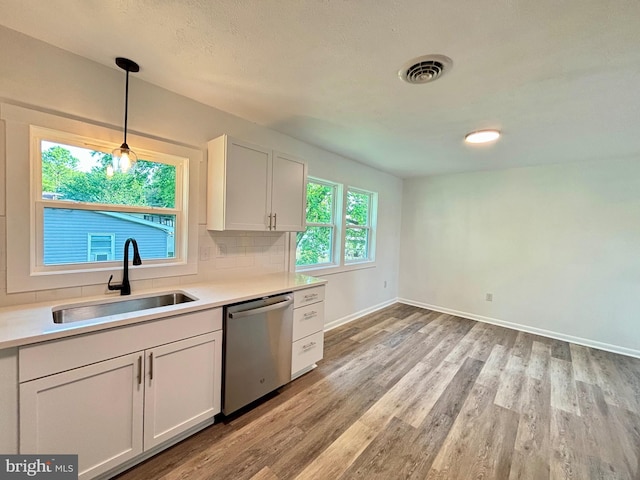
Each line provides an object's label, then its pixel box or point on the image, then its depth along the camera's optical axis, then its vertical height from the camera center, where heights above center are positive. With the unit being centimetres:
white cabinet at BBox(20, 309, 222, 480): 126 -92
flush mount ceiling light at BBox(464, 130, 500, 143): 264 +100
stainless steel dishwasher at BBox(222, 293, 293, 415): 192 -89
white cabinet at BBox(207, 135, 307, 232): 225 +38
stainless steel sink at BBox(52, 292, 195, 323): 167 -55
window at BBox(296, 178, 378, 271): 356 +7
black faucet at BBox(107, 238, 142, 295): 188 -29
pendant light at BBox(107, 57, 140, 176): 175 +46
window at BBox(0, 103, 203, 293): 157 +10
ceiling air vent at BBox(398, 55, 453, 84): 157 +100
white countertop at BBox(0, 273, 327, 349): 123 -48
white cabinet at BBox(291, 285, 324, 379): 244 -90
